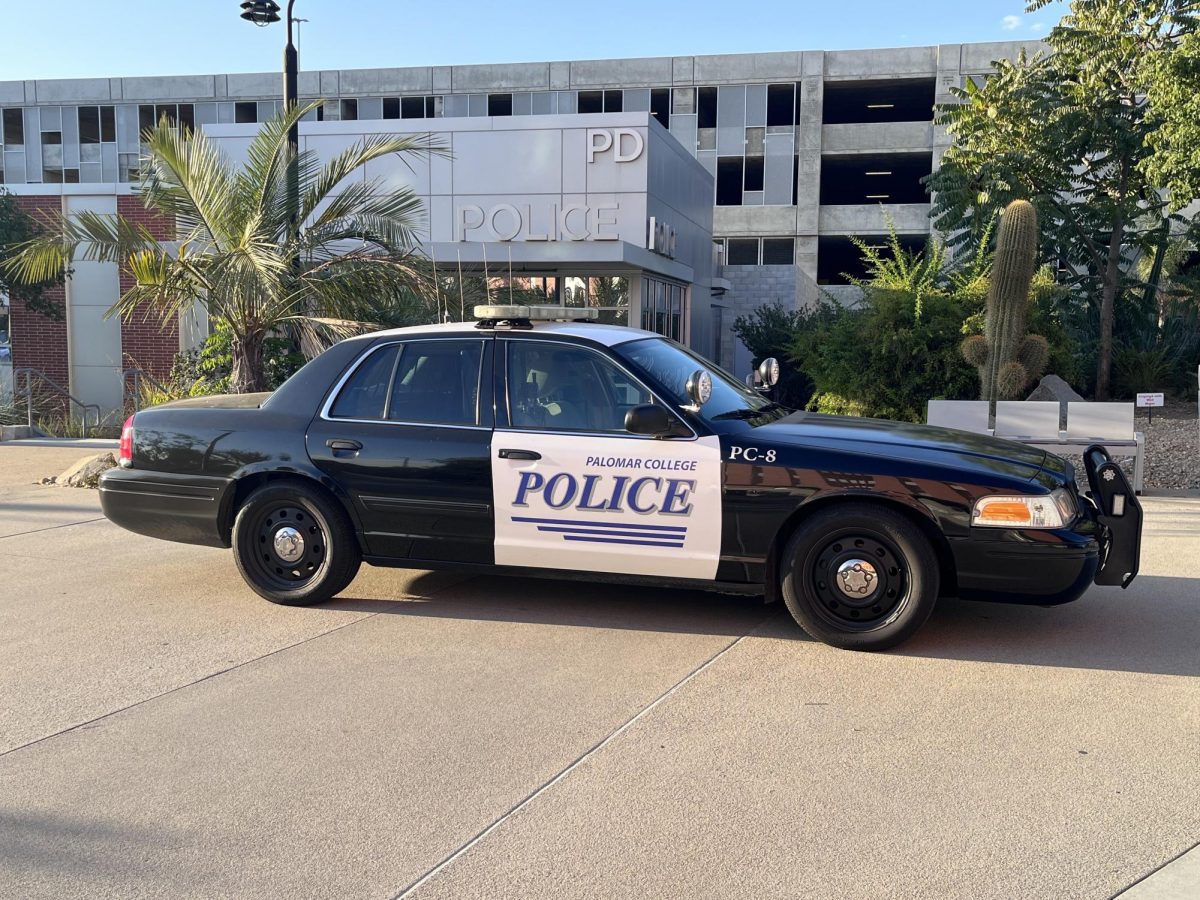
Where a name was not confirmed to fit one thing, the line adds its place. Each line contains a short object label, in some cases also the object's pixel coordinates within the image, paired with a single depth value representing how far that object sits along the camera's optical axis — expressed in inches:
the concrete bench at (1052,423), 432.5
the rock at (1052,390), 644.7
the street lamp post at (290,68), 457.1
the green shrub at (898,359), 608.7
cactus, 493.4
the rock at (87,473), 451.2
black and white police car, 216.5
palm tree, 435.8
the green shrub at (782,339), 846.5
